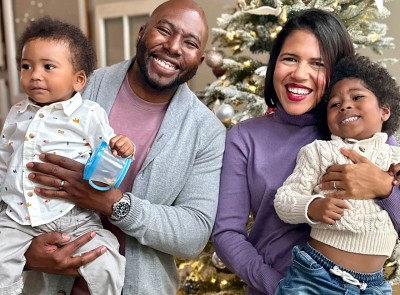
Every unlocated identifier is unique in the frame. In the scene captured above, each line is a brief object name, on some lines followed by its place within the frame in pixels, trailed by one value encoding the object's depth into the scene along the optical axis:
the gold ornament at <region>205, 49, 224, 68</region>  2.64
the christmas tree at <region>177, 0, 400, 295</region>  2.42
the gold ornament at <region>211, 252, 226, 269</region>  2.49
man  1.36
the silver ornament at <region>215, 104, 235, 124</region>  2.43
